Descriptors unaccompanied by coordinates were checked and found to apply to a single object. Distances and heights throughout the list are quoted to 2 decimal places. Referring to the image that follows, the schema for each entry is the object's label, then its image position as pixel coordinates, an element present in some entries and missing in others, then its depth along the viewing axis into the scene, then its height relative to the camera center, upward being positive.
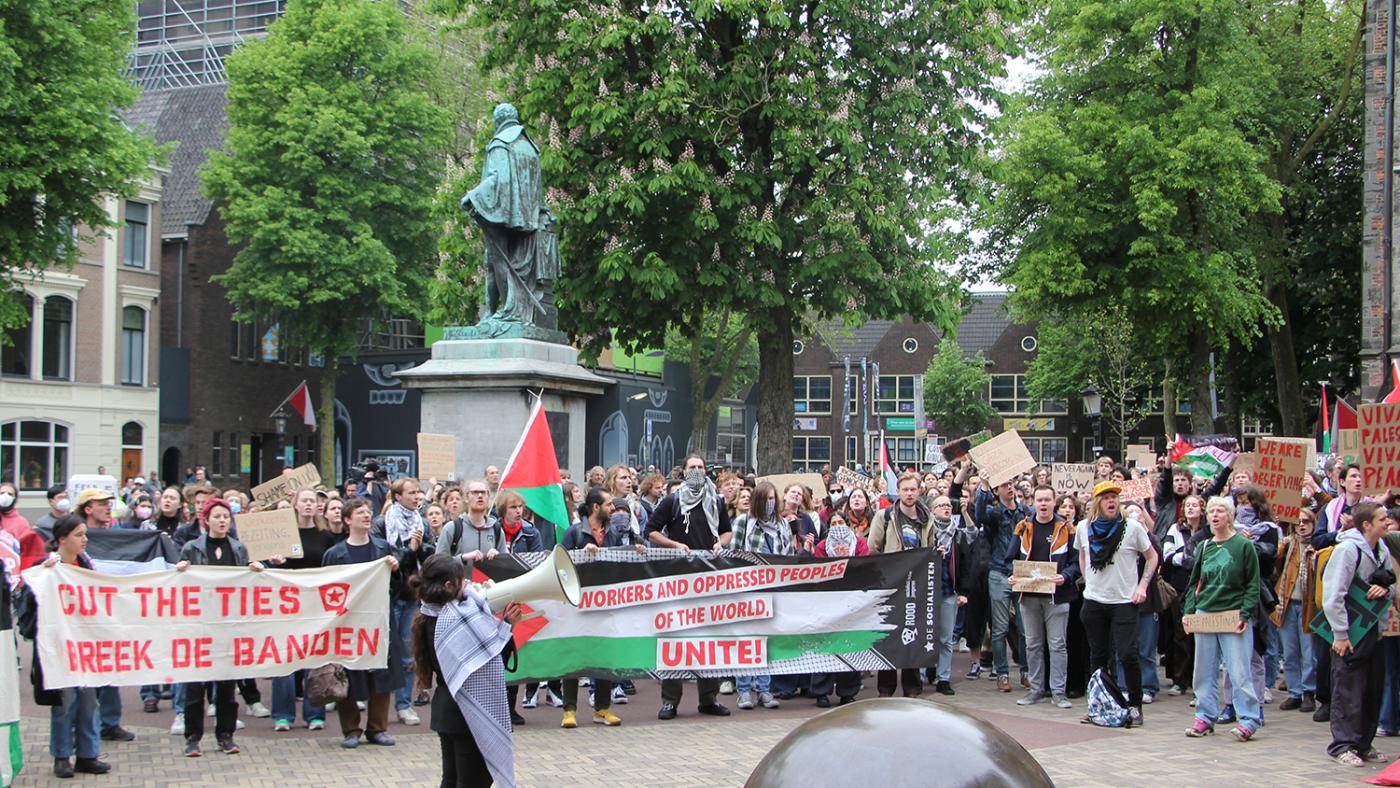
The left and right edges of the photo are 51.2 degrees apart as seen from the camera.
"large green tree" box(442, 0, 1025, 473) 20.94 +4.45
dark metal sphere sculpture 3.01 -0.65
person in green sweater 10.64 -1.17
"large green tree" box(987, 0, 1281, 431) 33.28 +6.21
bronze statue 16.73 +2.48
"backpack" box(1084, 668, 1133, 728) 11.33 -2.02
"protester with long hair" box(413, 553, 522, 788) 7.23 -1.14
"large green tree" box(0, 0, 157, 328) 27.50 +6.13
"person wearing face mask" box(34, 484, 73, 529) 15.37 -0.61
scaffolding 54.50 +15.65
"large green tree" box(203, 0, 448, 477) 40.25 +7.82
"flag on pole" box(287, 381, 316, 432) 38.12 +1.10
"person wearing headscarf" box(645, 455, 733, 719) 12.26 -0.61
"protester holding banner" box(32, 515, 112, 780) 9.20 -1.77
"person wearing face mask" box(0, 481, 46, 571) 10.10 -0.60
